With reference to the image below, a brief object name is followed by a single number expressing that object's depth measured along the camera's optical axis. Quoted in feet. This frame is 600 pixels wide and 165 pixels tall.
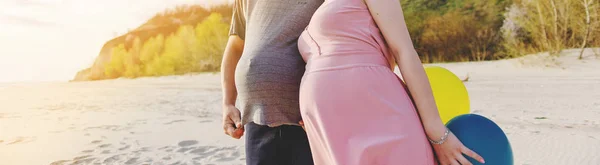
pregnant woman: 3.18
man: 3.92
